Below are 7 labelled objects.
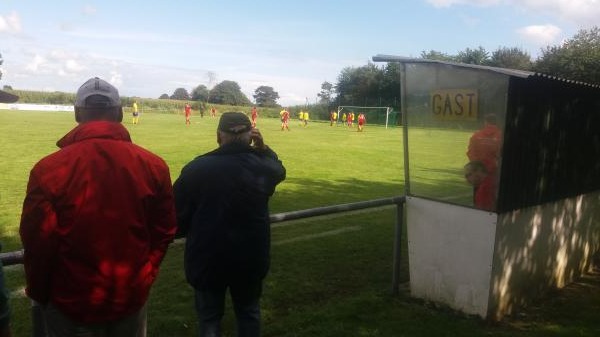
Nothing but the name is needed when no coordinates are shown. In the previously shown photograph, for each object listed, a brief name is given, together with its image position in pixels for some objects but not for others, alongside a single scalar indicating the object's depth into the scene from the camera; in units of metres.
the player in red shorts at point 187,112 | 43.19
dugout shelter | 4.69
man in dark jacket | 3.17
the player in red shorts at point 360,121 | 43.97
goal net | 57.09
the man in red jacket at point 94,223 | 2.21
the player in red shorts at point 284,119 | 39.41
